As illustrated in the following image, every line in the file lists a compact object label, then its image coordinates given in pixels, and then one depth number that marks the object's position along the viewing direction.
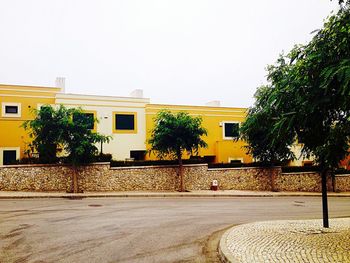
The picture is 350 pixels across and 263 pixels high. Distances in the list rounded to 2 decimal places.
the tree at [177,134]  24.94
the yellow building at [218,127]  33.53
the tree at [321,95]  6.24
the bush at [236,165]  28.05
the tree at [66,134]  22.08
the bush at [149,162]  25.13
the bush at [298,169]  29.91
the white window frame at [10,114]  28.27
